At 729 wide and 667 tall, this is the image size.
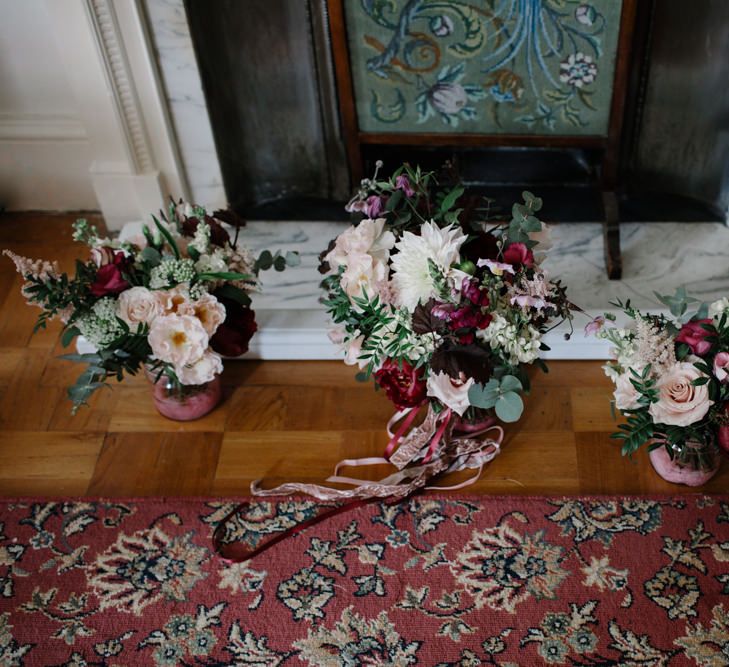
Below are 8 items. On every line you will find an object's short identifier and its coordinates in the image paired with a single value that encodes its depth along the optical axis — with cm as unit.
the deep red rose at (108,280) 143
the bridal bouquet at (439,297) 130
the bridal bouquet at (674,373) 134
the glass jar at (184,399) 169
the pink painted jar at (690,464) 150
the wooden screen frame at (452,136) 172
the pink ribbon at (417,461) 157
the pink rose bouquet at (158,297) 144
